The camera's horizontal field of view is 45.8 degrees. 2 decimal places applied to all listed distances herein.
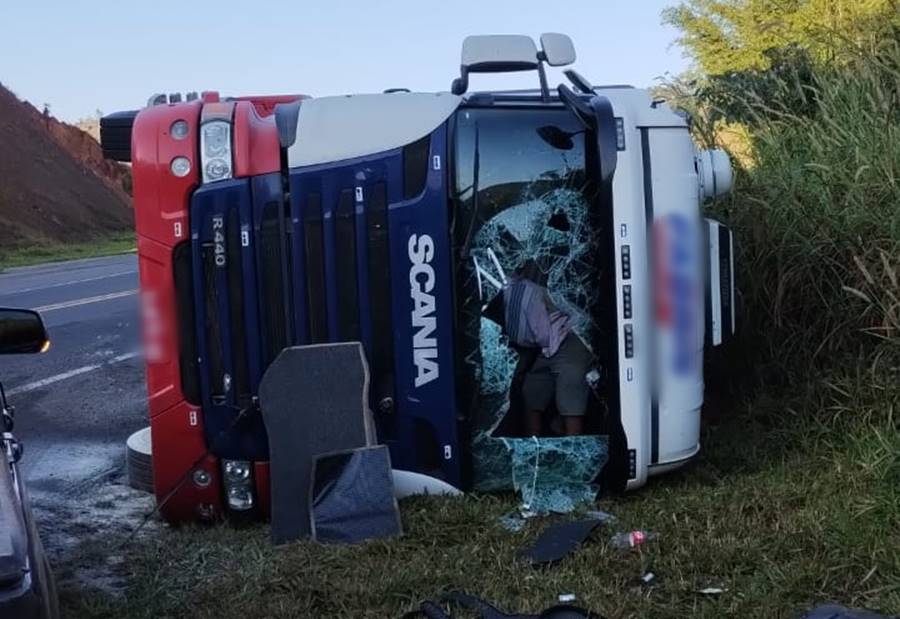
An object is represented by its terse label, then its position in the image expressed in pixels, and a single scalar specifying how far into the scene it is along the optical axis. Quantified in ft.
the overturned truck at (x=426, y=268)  14.49
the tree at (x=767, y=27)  21.11
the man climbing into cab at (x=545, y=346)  15.16
